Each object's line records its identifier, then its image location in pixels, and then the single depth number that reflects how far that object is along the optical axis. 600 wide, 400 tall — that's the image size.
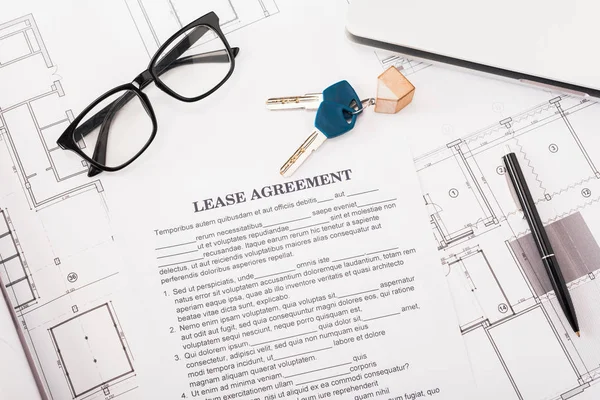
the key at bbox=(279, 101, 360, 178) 0.64
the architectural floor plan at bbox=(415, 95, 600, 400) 0.60
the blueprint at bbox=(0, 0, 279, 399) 0.61
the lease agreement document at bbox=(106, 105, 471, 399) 0.60
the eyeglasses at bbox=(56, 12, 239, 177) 0.65
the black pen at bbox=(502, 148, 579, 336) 0.60
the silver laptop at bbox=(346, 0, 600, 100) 0.62
